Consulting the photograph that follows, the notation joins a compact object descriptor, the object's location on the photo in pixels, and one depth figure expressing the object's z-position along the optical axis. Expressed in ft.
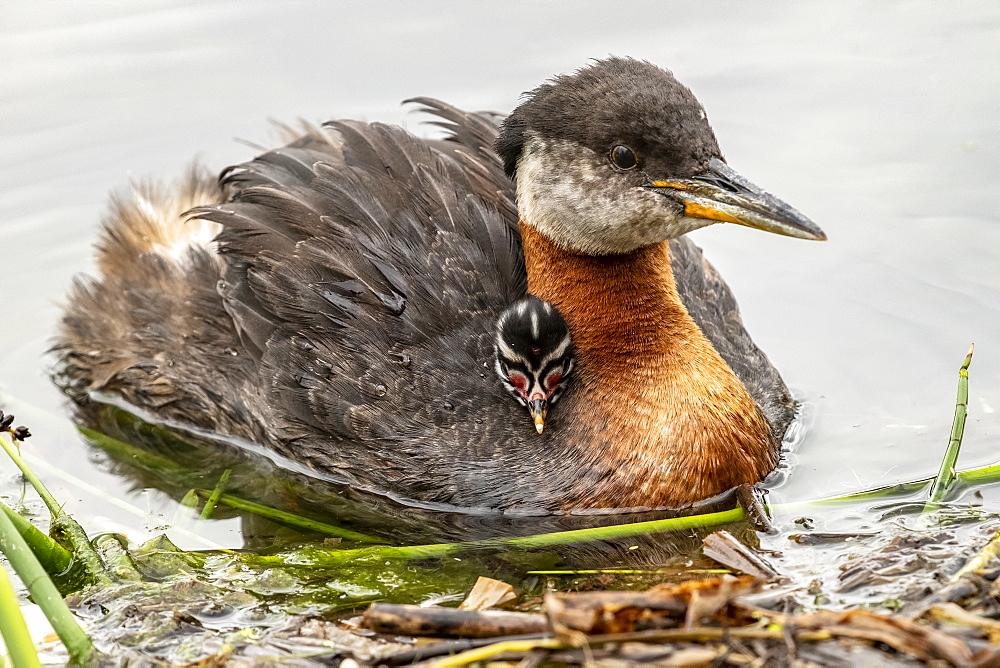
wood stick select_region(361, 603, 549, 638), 25.62
